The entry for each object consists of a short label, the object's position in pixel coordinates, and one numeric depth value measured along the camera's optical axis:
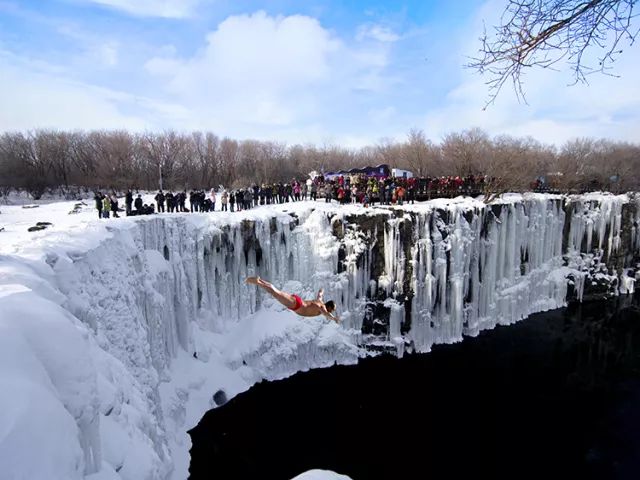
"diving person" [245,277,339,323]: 5.86
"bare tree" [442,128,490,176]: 28.40
